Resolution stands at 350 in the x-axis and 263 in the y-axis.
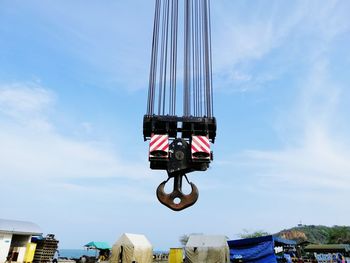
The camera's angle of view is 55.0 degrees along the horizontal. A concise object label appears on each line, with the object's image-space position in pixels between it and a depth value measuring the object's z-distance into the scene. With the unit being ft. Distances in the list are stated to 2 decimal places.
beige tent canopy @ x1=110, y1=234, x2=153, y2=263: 59.67
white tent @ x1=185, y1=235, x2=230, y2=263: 54.44
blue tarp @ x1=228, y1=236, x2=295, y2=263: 57.06
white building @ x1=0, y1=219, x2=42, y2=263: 64.49
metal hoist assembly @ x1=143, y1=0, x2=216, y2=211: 17.71
